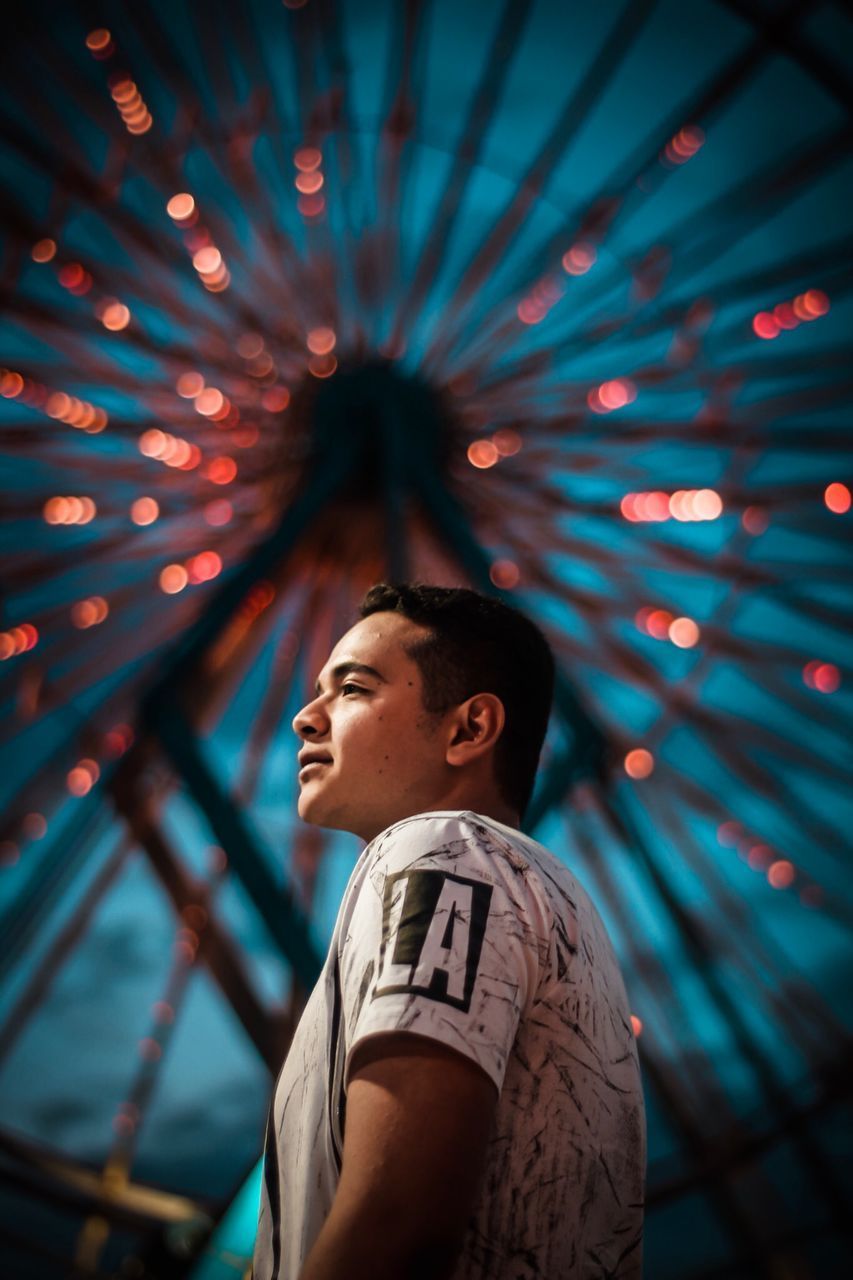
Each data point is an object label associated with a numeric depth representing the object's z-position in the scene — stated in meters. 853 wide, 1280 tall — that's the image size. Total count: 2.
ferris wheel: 6.62
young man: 0.77
